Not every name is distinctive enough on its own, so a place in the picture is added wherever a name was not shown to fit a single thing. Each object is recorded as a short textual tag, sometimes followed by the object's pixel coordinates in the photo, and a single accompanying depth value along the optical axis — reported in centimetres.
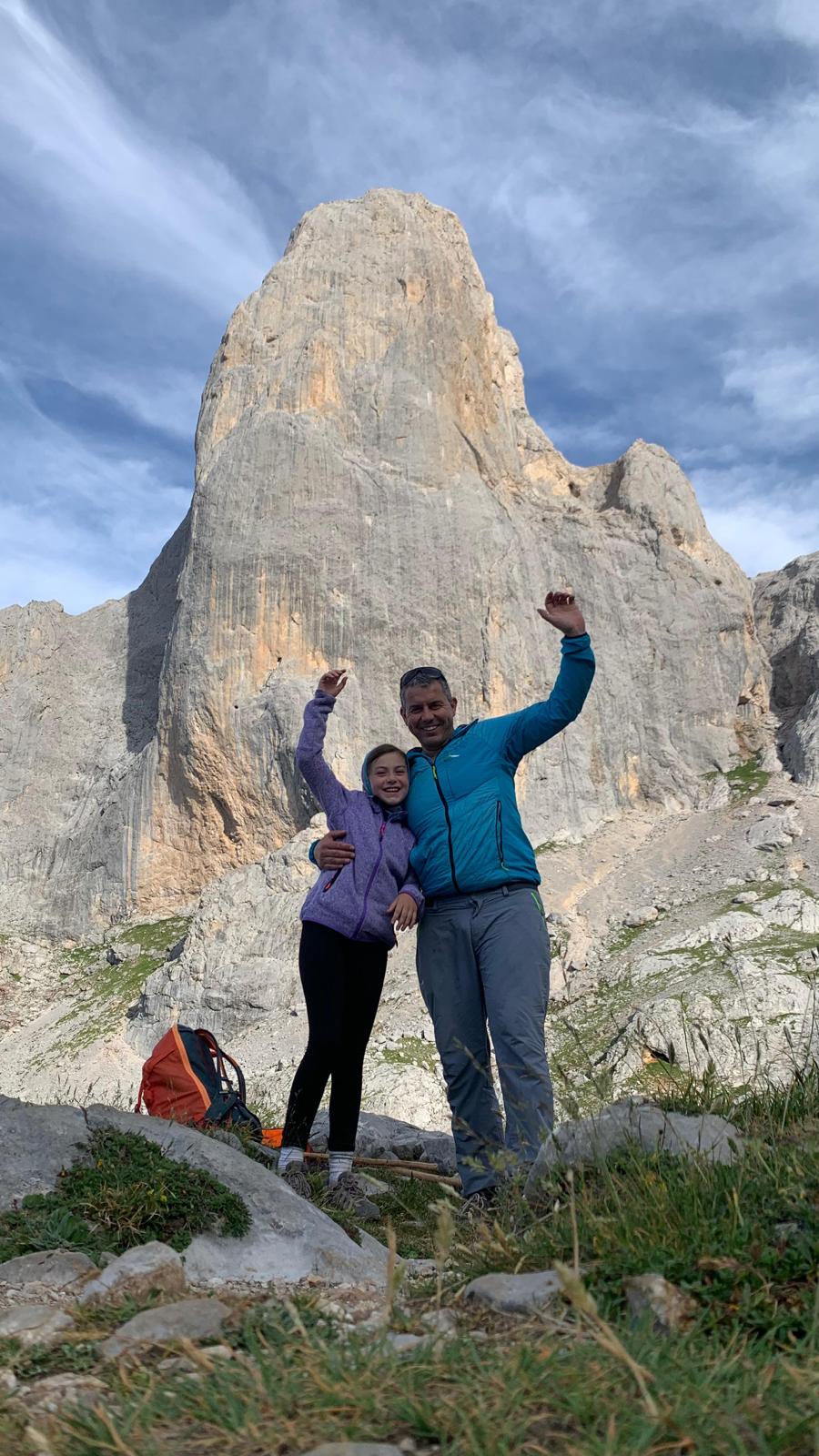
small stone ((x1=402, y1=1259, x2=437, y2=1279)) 329
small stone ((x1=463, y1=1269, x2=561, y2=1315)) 242
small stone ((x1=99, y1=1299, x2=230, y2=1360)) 227
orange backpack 632
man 454
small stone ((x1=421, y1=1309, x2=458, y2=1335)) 224
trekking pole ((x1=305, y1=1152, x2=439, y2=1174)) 718
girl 523
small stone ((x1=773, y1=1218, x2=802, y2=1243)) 242
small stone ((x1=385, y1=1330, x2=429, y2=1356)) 207
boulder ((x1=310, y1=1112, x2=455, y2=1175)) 838
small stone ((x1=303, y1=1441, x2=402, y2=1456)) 162
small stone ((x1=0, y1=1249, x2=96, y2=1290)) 310
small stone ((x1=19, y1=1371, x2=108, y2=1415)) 193
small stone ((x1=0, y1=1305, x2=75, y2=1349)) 237
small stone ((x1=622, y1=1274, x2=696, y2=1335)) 217
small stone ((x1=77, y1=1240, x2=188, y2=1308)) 269
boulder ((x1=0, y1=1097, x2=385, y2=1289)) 374
